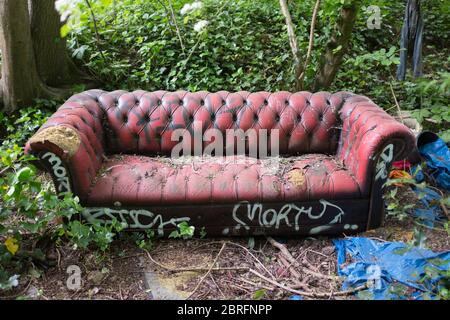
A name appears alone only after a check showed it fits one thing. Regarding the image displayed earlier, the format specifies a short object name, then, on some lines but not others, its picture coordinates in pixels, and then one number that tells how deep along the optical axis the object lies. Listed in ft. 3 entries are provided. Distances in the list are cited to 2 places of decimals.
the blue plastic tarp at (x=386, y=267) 6.53
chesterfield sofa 7.71
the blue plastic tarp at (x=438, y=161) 9.61
